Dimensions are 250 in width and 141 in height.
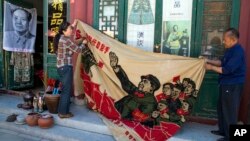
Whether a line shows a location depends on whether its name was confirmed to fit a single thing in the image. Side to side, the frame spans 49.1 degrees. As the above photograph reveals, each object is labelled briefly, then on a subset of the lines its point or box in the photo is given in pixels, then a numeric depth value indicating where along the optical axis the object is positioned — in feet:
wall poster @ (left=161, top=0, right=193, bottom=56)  15.78
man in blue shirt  12.39
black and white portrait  20.57
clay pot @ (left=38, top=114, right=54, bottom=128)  15.33
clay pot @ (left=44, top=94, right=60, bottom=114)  16.48
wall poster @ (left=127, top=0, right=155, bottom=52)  16.74
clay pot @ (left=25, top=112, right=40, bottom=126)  15.71
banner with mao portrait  14.04
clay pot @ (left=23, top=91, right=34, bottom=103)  17.70
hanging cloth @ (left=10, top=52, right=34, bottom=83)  22.00
